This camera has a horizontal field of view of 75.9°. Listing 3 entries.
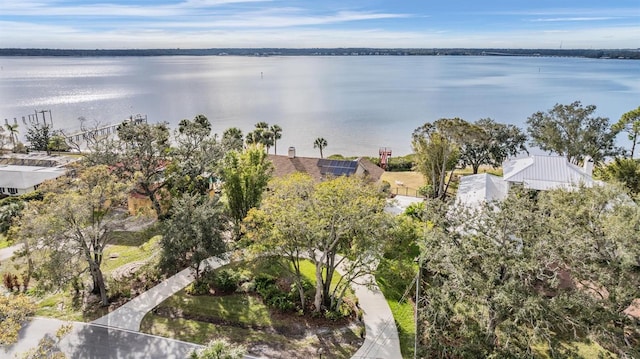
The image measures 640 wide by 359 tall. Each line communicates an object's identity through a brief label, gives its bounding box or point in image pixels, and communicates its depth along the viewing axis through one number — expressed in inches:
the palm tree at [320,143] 1905.8
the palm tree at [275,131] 1920.0
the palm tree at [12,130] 2152.1
